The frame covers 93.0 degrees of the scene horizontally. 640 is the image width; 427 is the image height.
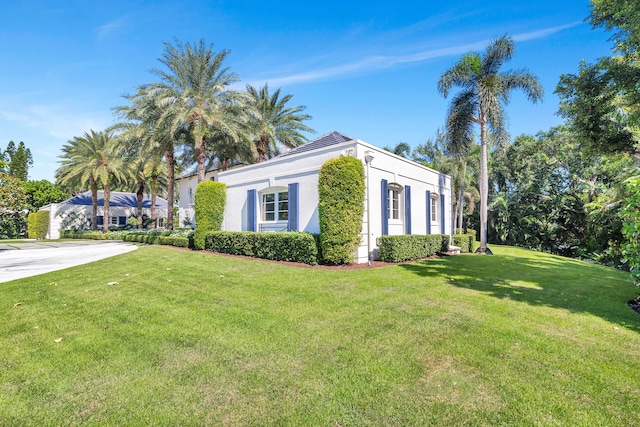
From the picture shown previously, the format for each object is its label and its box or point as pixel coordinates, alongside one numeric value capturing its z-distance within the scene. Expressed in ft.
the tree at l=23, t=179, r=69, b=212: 122.52
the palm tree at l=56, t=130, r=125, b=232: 86.58
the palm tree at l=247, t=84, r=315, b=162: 72.49
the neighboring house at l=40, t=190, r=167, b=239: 106.73
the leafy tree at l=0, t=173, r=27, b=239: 49.73
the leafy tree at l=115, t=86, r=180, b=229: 58.40
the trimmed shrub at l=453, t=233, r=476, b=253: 54.62
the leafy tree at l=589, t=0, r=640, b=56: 24.48
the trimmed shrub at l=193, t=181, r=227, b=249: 47.96
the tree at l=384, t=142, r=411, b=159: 96.07
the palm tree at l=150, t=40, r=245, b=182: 55.21
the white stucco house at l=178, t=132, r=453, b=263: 37.24
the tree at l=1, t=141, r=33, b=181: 140.15
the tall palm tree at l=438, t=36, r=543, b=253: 53.26
